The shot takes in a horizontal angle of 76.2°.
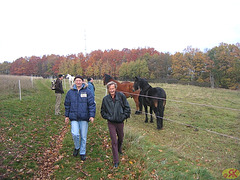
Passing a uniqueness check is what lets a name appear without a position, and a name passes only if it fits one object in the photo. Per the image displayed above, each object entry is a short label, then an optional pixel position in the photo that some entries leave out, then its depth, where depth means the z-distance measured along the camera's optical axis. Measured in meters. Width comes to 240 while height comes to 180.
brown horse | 9.29
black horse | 6.31
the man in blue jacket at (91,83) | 7.70
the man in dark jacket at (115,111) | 3.34
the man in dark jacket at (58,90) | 7.66
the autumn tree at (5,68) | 87.56
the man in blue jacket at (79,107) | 3.56
